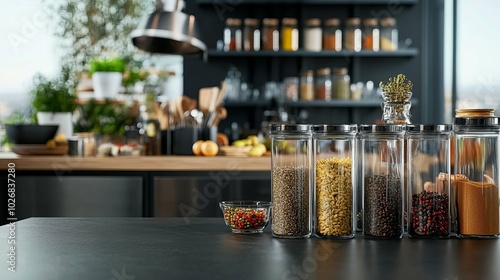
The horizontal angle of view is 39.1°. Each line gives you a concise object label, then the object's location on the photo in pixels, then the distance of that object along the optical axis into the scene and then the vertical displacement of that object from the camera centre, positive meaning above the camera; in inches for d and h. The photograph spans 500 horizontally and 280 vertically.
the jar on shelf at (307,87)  226.5 +19.1
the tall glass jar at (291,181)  60.4 -3.0
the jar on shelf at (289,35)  228.8 +36.3
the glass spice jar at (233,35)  228.1 +36.2
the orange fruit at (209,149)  151.0 -0.7
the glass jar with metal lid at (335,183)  60.0 -3.1
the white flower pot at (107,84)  209.6 +18.3
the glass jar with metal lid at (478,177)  60.8 -2.6
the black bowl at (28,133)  156.0 +2.7
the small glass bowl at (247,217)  63.1 -6.4
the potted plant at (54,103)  167.8 +10.2
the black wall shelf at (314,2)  228.5 +47.3
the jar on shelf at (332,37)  228.0 +35.9
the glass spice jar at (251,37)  227.8 +35.4
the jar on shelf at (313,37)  229.0 +35.6
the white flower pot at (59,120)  169.0 +6.1
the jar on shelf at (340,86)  226.7 +19.4
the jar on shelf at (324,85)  226.7 +19.8
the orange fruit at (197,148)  152.9 -0.5
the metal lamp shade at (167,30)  149.9 +24.8
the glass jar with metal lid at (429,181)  61.0 -3.0
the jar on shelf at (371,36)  227.6 +35.9
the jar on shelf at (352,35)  227.6 +36.1
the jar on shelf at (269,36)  227.8 +35.6
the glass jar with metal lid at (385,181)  59.7 -2.9
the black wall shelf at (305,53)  226.4 +30.0
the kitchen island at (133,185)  144.1 -8.1
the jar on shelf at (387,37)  228.1 +35.6
